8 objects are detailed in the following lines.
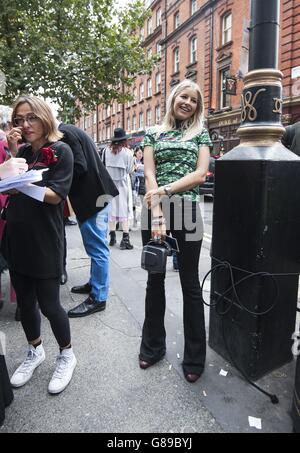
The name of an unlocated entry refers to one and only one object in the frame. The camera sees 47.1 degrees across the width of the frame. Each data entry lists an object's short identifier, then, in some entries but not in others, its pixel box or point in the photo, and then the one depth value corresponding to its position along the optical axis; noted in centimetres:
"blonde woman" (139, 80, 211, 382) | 218
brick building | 1633
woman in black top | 202
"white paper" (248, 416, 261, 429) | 188
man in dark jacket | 303
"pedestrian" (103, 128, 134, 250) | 576
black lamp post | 209
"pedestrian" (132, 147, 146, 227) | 831
